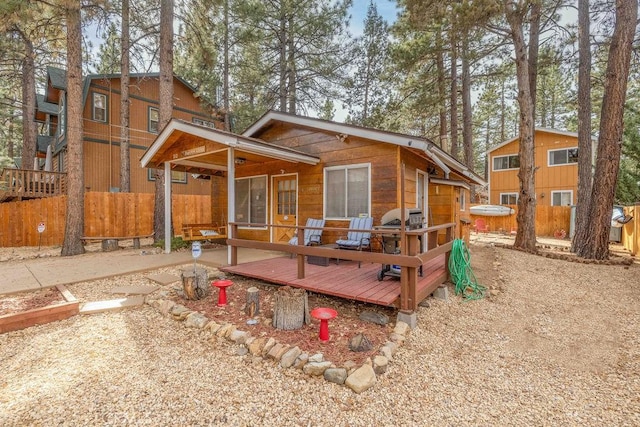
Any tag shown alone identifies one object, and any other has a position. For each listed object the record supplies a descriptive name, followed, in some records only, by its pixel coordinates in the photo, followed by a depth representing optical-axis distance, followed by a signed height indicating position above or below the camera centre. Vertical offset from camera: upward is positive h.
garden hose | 4.88 -1.09
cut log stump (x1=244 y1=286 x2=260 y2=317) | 3.76 -1.21
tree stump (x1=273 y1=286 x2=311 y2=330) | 3.39 -1.16
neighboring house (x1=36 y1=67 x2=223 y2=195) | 12.39 +4.10
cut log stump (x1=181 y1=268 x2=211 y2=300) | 4.24 -1.08
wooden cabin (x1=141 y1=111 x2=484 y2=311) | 4.29 +0.65
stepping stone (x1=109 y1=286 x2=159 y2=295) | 4.55 -1.26
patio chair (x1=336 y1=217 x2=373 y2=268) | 5.61 -0.57
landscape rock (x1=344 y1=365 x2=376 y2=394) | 2.46 -1.46
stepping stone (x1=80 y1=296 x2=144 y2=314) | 3.93 -1.31
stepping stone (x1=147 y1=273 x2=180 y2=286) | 5.04 -1.21
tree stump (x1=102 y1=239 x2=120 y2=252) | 8.52 -1.01
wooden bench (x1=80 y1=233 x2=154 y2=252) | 8.50 -0.96
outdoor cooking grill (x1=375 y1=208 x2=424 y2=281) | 4.38 -0.28
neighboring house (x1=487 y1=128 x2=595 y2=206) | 15.06 +2.19
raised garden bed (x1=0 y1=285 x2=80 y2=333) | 3.45 -1.27
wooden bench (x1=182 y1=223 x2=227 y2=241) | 8.30 -0.63
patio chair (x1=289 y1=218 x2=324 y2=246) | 6.39 -0.56
